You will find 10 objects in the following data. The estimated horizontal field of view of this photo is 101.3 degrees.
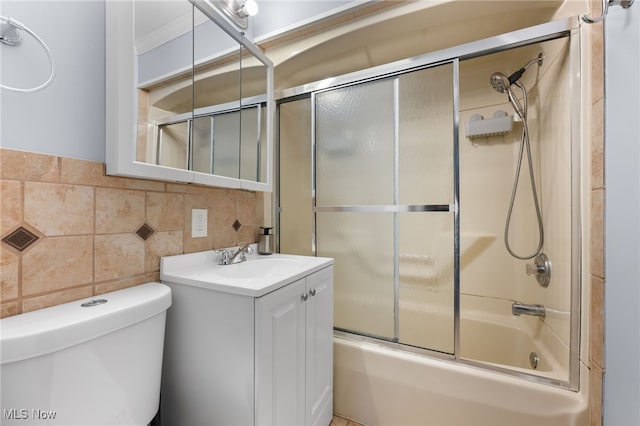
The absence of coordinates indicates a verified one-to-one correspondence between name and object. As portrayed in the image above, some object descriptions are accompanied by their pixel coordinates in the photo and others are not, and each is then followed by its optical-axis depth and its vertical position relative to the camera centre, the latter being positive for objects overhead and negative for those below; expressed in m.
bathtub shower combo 1.21 -0.06
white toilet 0.57 -0.38
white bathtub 1.11 -0.85
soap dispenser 1.56 -0.18
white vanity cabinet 0.83 -0.49
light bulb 1.40 +1.09
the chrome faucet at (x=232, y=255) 1.26 -0.22
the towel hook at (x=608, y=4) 0.85 +0.69
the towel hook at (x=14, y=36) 0.67 +0.46
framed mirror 0.86 +0.47
